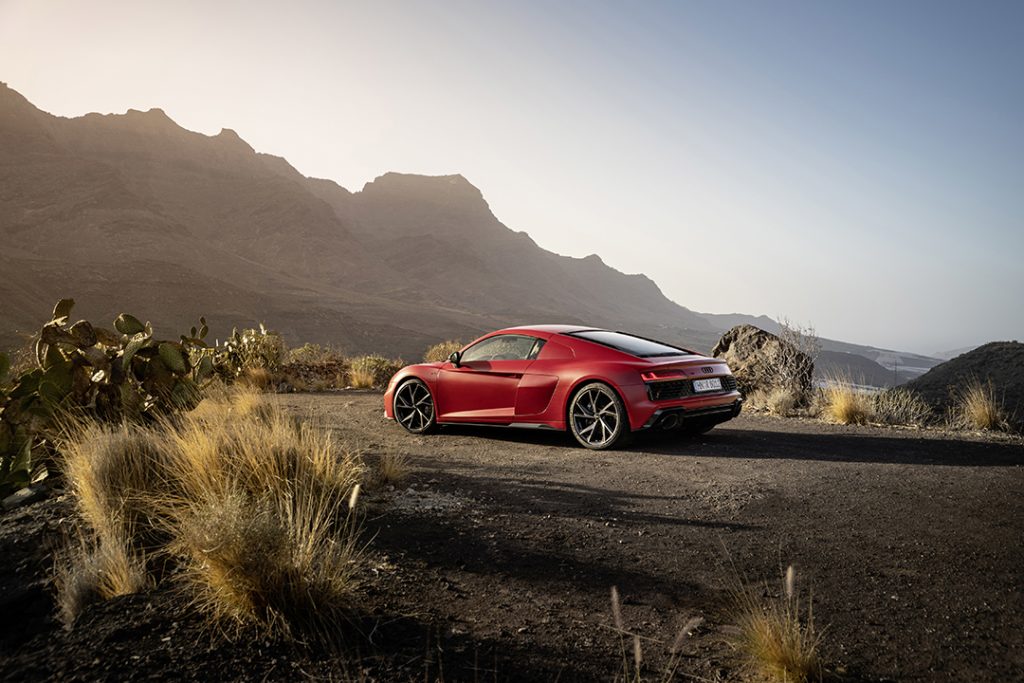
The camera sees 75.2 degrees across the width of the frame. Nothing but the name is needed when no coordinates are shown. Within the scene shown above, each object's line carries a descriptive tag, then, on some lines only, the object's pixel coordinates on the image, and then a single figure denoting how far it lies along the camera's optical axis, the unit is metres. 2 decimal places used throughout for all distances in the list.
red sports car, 7.07
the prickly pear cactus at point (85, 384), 6.14
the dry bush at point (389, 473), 5.68
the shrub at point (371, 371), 17.00
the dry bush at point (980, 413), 9.78
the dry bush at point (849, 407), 10.43
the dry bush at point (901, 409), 10.47
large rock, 13.12
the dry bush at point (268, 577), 3.09
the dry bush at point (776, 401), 11.55
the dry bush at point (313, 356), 19.50
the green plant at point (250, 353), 15.63
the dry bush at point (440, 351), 20.89
